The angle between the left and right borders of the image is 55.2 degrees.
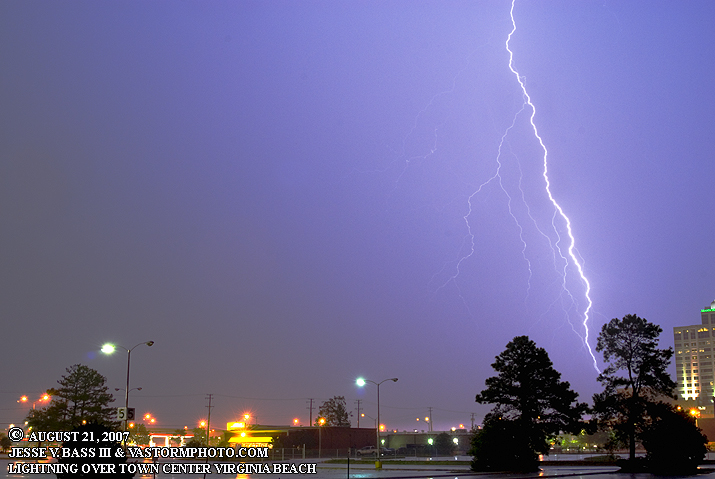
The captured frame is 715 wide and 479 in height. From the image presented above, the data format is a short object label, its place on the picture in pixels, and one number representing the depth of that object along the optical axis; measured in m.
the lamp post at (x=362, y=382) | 56.20
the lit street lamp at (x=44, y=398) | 72.16
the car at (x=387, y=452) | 83.74
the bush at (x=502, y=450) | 43.50
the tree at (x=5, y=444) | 84.72
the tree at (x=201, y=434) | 135.44
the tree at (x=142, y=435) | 134.25
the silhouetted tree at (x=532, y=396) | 46.56
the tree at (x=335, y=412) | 161.62
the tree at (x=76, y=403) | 77.50
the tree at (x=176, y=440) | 127.12
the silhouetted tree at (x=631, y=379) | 47.06
